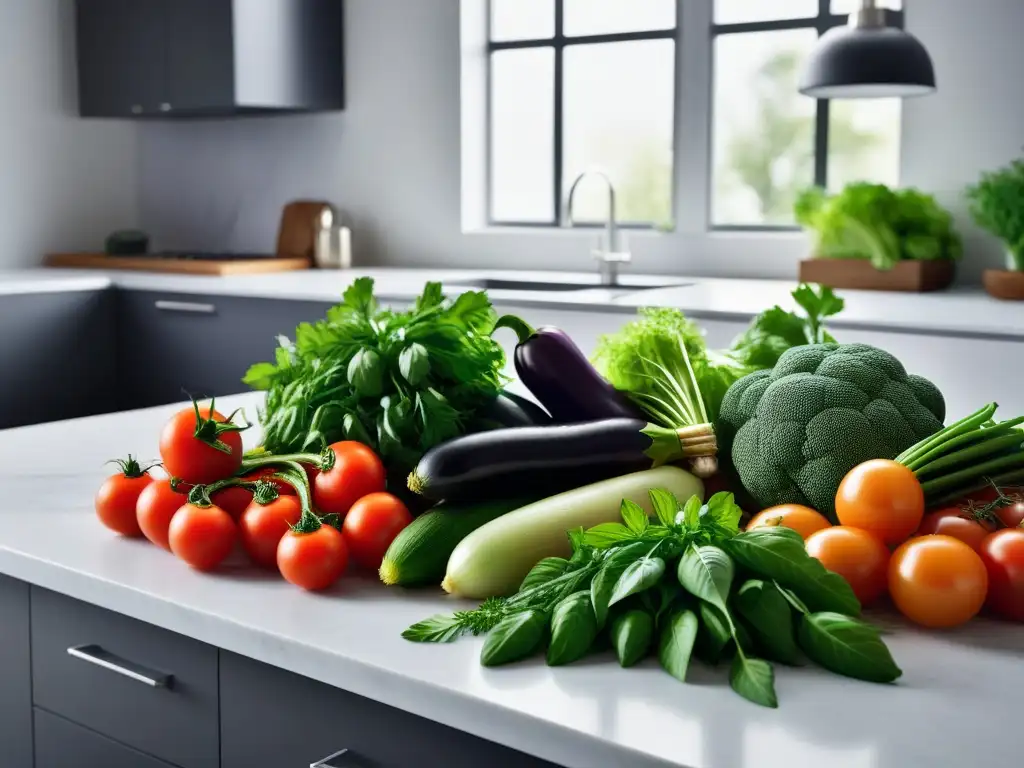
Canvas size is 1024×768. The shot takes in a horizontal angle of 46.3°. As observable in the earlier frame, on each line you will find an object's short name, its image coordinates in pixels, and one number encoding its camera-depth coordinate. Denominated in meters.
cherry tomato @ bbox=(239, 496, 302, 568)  1.02
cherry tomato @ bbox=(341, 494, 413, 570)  1.01
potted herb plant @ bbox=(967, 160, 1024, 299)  3.05
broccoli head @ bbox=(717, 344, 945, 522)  1.04
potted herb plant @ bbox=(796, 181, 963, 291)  3.30
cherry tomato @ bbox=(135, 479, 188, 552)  1.07
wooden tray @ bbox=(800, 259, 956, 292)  3.29
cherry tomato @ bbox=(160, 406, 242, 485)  1.09
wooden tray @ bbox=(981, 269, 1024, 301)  3.03
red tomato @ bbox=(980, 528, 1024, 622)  0.89
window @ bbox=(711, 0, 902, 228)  3.77
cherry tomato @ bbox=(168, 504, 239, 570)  1.01
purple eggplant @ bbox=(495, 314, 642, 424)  1.21
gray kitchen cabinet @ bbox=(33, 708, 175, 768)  1.06
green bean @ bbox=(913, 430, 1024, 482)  1.01
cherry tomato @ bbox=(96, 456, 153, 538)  1.12
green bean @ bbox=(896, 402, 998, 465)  1.03
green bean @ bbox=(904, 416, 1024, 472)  1.02
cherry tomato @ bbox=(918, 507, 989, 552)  0.94
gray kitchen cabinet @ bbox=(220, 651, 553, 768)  0.83
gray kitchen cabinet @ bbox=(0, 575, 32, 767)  1.16
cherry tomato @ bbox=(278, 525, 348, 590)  0.96
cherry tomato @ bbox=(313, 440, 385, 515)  1.05
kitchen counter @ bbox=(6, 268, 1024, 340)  2.67
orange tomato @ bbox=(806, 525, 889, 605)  0.91
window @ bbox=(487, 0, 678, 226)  4.16
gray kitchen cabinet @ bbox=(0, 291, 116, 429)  3.91
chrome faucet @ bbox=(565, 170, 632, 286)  3.81
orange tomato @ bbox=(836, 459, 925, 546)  0.94
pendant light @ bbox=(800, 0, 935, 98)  2.98
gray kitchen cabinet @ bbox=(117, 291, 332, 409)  3.71
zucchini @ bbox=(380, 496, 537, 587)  0.97
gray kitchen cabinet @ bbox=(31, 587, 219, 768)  0.99
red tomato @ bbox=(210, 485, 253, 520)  1.08
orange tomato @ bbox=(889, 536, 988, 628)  0.88
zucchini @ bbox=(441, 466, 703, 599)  0.94
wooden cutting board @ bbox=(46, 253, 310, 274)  4.17
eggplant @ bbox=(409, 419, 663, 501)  1.03
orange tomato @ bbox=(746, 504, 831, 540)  0.97
